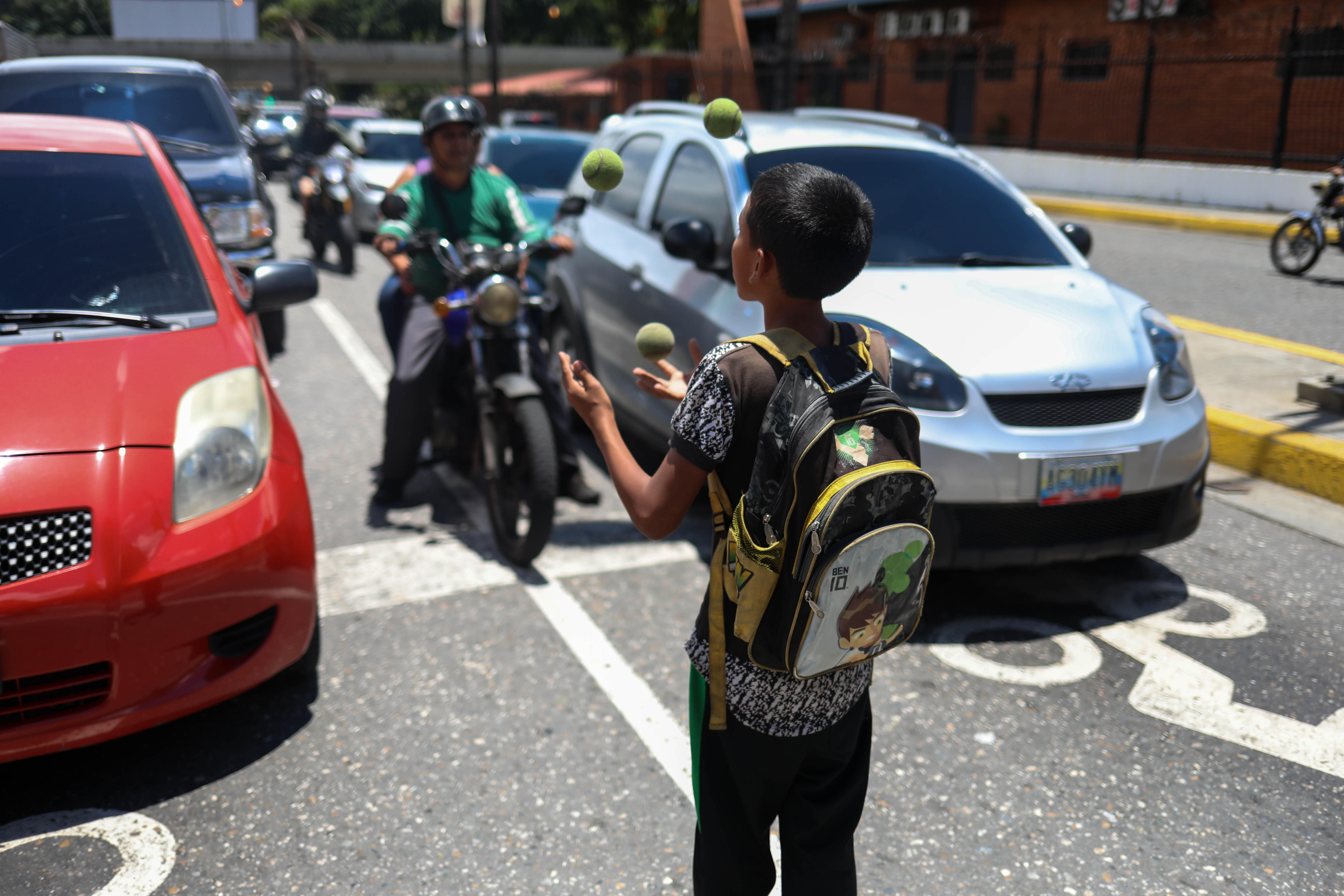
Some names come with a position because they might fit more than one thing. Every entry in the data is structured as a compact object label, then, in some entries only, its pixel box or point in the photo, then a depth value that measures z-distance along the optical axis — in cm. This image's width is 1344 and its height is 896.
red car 269
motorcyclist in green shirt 495
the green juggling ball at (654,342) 192
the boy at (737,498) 177
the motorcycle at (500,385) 442
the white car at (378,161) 1426
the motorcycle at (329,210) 1240
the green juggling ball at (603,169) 201
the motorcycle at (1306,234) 1085
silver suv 383
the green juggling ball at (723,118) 208
